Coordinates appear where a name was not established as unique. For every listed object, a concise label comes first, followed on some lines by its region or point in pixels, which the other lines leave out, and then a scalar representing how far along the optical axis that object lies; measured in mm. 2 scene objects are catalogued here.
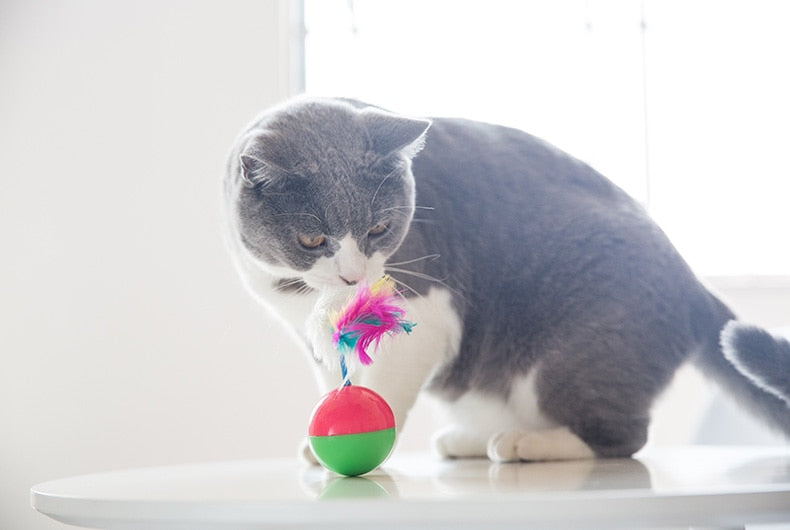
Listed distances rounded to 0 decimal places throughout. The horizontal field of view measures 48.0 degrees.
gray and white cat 1220
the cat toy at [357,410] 964
